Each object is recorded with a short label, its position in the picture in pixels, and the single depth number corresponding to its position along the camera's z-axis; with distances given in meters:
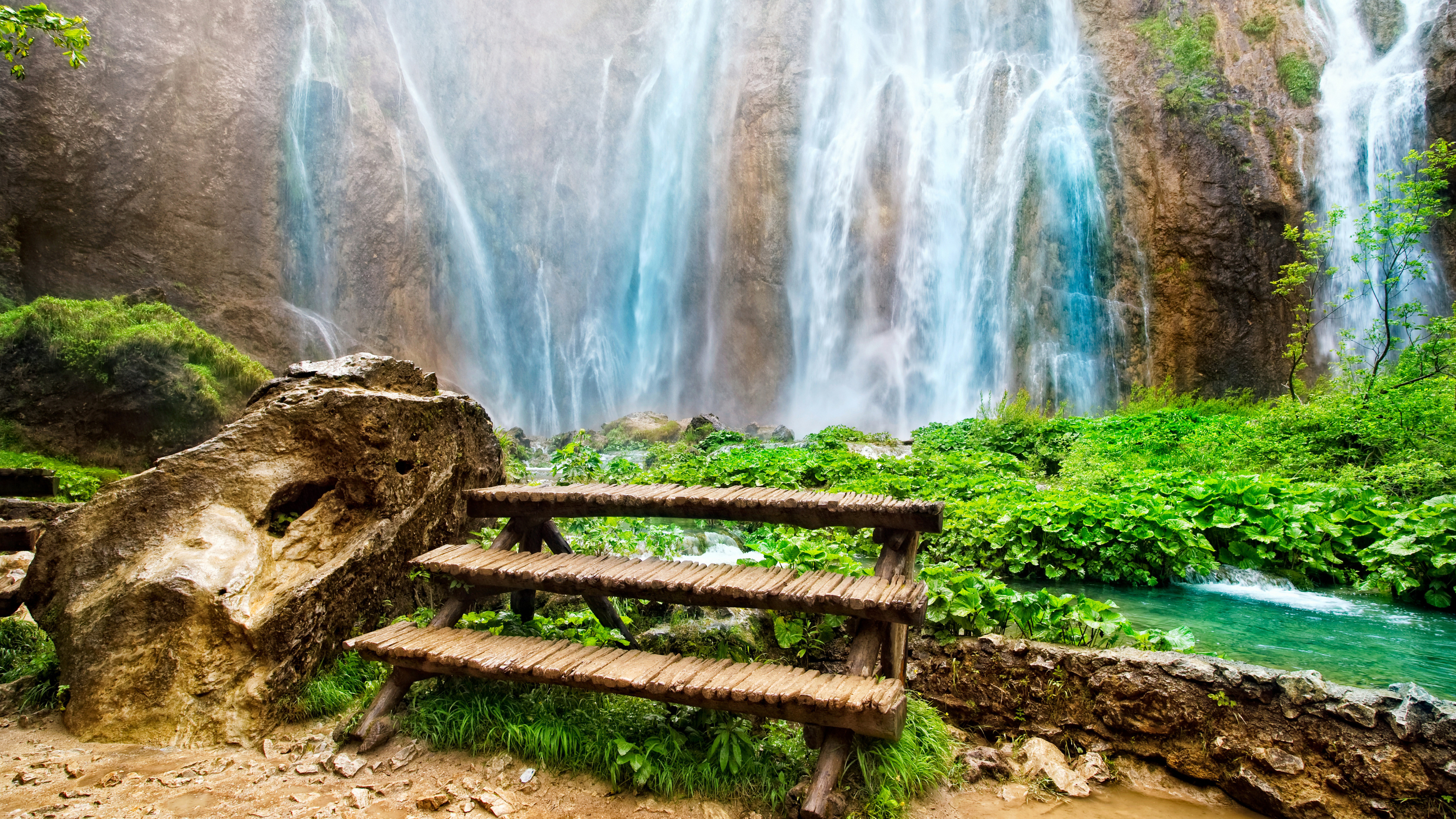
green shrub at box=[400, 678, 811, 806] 2.91
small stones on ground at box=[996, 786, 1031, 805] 3.02
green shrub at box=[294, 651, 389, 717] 3.45
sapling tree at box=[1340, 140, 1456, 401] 10.53
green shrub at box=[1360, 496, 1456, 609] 5.11
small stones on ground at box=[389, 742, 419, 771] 3.07
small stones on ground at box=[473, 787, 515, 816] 2.78
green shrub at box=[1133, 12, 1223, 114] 19.61
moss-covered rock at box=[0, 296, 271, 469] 10.58
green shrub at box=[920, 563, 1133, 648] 3.81
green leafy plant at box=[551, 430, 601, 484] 5.86
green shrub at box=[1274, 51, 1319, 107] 18.81
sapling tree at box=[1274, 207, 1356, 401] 14.93
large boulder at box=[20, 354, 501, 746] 3.21
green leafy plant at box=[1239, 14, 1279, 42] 19.78
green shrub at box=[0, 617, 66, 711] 3.54
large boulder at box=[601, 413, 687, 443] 18.33
